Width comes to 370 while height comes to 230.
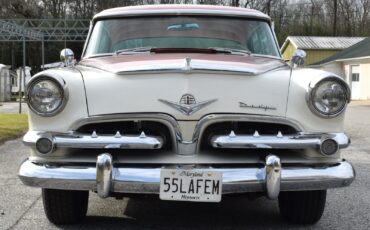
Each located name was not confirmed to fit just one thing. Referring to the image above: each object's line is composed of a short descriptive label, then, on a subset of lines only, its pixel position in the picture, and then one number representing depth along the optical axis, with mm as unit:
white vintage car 3465
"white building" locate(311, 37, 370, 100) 32206
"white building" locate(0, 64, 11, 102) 34259
